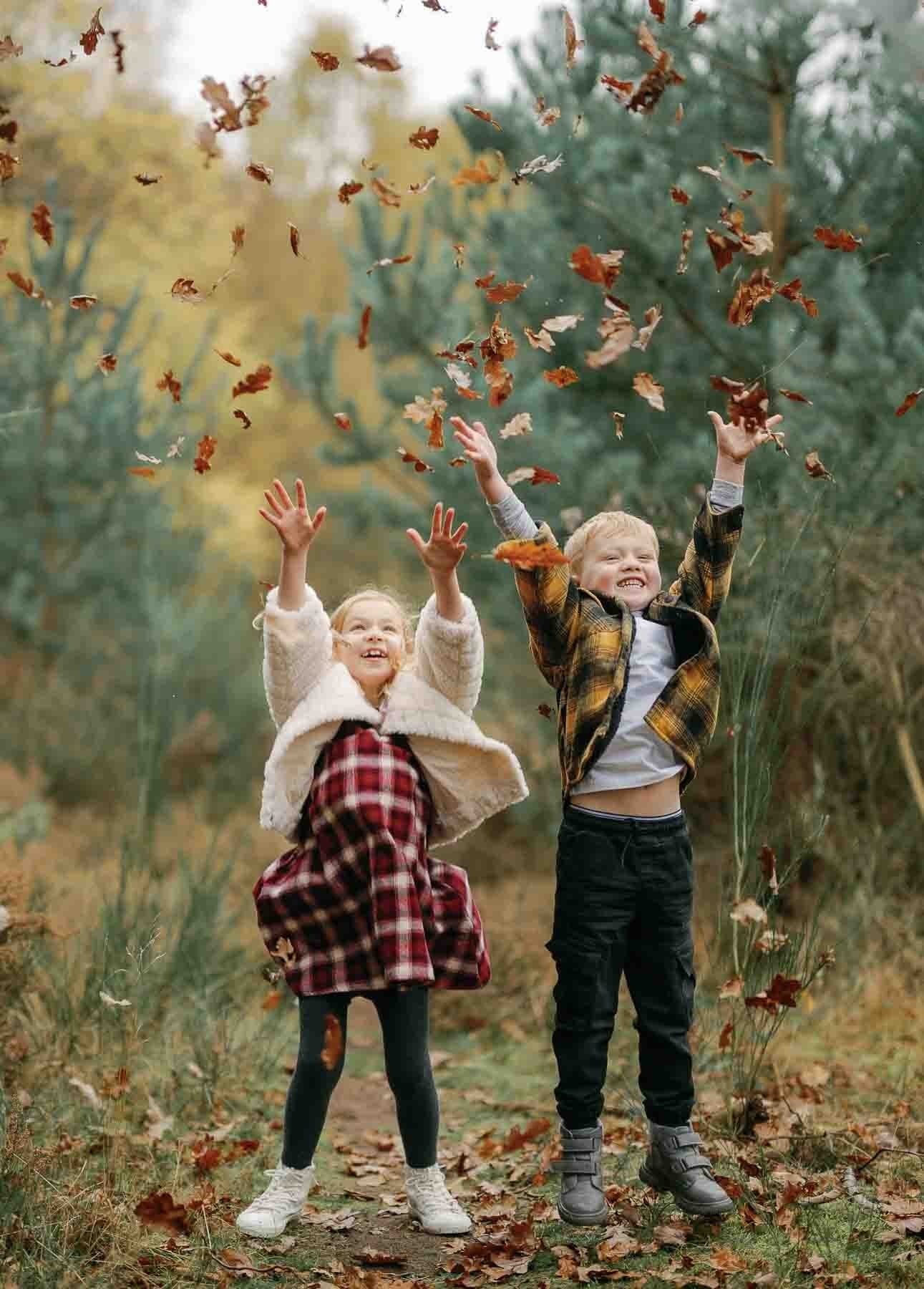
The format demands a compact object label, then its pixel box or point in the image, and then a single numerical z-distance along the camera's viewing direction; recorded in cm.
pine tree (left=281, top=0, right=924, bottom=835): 572
